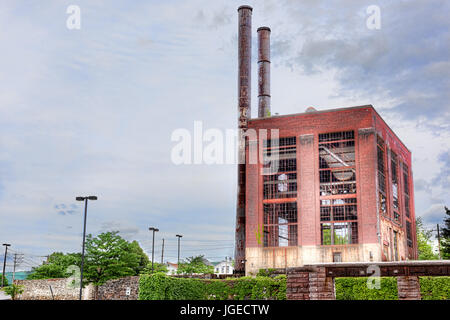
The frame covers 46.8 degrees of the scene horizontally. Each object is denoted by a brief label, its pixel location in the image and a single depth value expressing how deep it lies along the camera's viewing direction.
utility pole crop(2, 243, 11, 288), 74.86
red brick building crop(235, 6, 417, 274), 52.31
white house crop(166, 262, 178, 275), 146.23
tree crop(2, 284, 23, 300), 57.31
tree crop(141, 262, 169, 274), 66.60
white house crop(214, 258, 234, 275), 139.29
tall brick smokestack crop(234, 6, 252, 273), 59.41
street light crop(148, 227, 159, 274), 64.11
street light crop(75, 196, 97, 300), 42.62
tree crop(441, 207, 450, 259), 70.06
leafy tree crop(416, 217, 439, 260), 85.67
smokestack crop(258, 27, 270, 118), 67.00
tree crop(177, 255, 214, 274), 78.12
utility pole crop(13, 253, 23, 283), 96.06
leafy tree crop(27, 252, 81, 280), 62.91
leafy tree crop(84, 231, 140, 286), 51.22
